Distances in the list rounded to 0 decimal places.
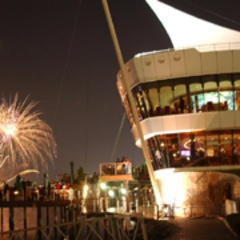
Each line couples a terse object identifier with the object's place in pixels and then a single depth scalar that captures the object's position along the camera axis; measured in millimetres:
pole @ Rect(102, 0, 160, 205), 31906
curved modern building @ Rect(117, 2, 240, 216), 33750
